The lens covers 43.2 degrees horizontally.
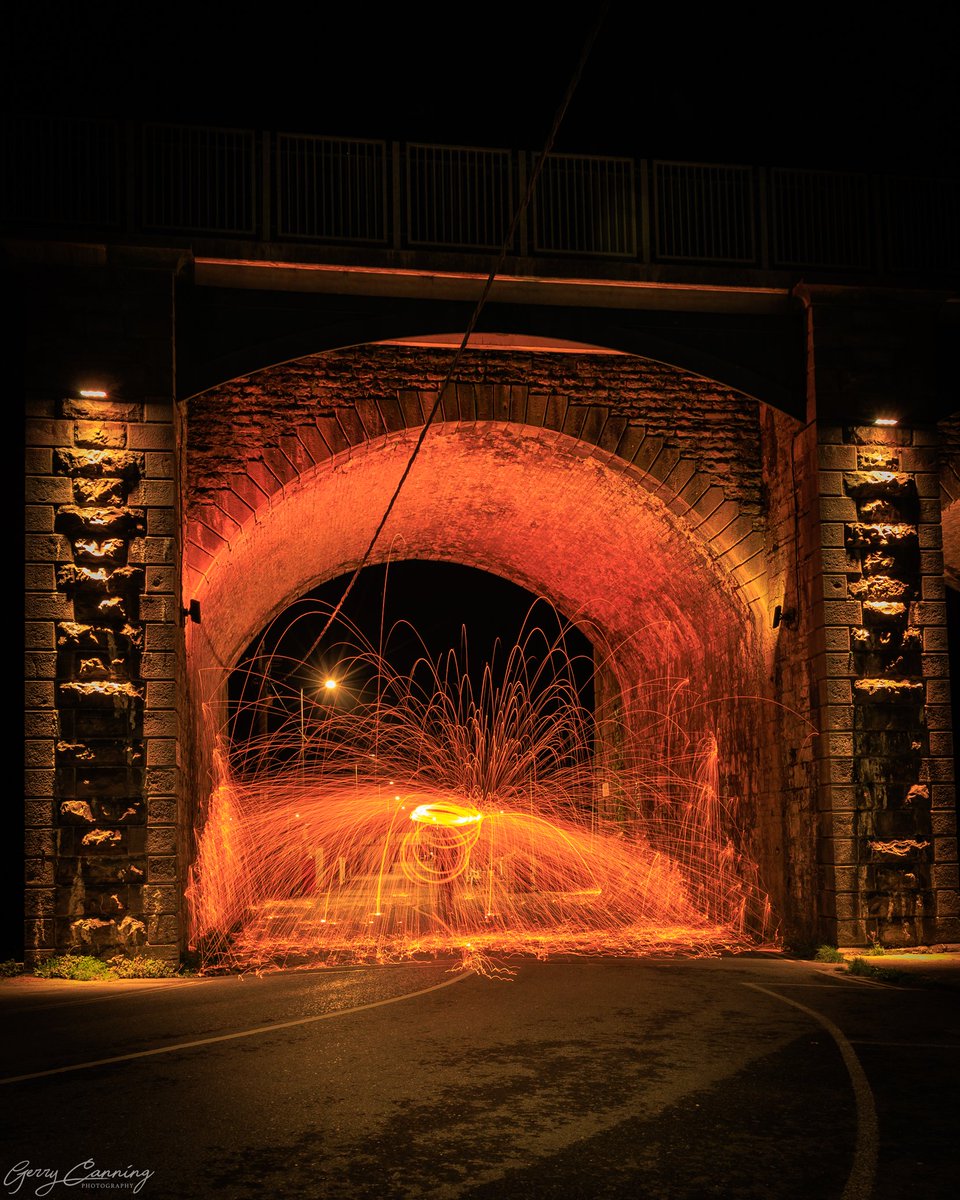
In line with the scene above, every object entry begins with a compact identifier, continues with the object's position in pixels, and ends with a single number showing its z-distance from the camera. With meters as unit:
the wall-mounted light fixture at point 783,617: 12.04
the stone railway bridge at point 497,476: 10.23
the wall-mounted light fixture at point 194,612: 11.09
